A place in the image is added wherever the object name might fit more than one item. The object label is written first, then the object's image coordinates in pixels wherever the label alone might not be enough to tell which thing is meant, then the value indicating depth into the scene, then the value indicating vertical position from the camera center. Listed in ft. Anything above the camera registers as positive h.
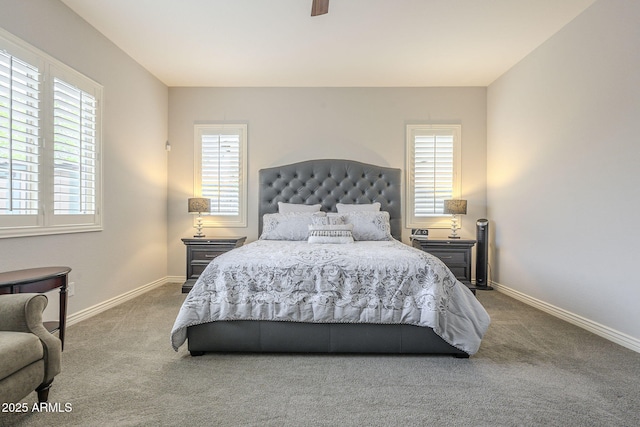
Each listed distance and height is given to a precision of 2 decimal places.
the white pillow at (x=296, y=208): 14.53 +0.22
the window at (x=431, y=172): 15.66 +2.08
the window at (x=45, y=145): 8.00 +1.92
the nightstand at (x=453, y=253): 13.94 -1.75
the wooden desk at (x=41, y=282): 6.74 -1.63
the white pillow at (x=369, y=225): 12.76 -0.51
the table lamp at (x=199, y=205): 14.40 +0.32
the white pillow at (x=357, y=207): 14.42 +0.27
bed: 7.65 -2.34
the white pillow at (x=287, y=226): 12.91 -0.56
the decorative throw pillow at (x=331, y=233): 11.65 -0.76
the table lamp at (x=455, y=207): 14.34 +0.31
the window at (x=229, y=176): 15.81 +1.81
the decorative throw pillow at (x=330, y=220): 12.73 -0.29
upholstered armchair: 4.87 -2.31
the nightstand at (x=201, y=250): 13.91 -1.69
